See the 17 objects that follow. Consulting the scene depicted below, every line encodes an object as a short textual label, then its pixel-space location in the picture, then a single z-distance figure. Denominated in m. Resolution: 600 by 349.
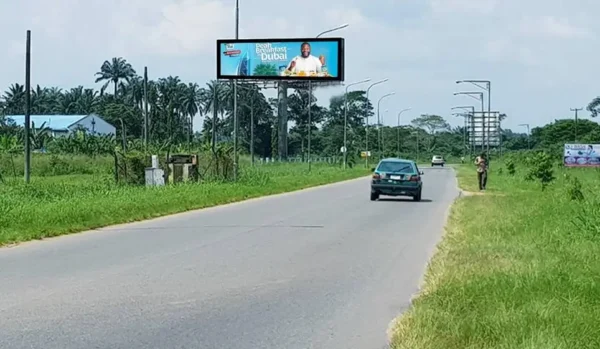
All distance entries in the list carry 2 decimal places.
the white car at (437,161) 114.31
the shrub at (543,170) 41.53
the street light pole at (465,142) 142.40
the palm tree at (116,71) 142.00
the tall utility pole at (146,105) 46.59
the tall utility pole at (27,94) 29.47
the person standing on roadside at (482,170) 40.53
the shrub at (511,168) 63.70
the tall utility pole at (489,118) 72.05
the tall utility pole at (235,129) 40.00
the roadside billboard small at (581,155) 77.44
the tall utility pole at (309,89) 59.50
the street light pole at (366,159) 97.26
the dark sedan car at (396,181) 32.59
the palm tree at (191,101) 133.12
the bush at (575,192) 26.83
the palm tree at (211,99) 124.25
